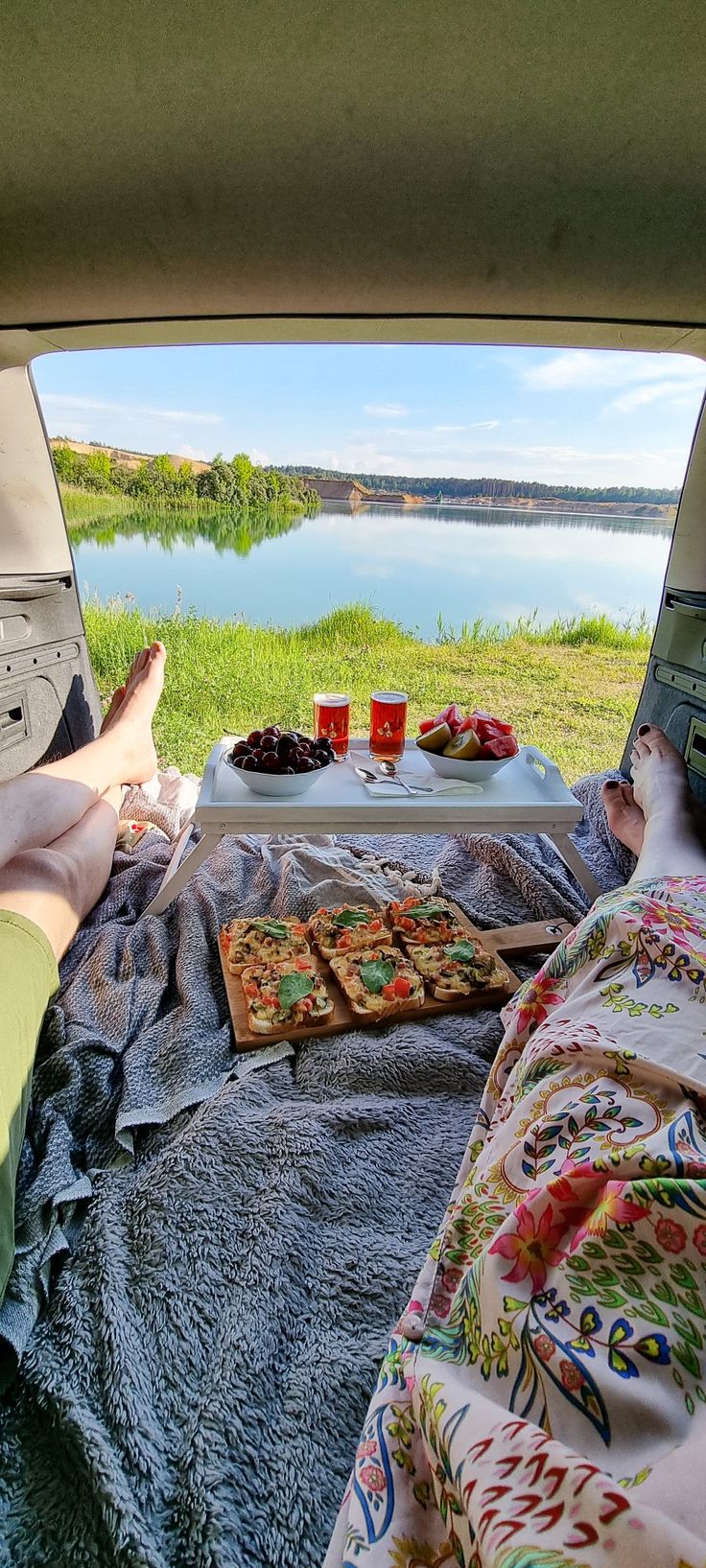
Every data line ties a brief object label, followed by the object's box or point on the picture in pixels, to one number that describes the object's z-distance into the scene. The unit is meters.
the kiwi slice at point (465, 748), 1.45
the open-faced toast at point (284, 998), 1.11
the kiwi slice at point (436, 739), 1.49
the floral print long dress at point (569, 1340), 0.35
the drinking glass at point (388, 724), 1.54
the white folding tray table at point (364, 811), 1.28
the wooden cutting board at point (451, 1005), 1.12
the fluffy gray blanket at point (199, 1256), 0.58
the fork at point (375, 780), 1.37
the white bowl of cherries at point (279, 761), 1.30
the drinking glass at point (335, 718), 1.55
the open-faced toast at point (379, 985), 1.14
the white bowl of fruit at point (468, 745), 1.44
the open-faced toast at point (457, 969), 1.19
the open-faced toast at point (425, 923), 1.32
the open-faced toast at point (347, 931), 1.26
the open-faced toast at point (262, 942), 1.25
